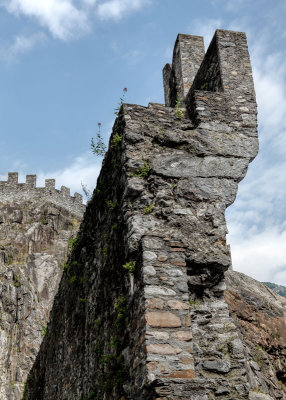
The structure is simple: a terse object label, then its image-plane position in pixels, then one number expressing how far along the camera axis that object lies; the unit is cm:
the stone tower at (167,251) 378
